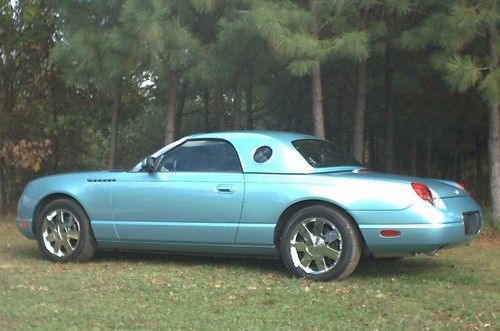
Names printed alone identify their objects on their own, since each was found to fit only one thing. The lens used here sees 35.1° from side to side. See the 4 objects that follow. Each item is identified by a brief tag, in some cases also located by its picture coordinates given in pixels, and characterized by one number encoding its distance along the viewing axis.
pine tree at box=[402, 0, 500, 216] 9.68
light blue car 7.00
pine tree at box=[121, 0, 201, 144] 10.55
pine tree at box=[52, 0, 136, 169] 11.14
